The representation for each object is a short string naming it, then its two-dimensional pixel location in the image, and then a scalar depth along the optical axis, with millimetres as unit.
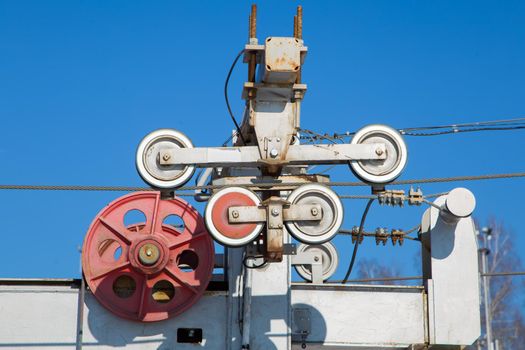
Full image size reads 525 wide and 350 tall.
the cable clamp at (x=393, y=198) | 14523
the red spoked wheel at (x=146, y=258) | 14898
